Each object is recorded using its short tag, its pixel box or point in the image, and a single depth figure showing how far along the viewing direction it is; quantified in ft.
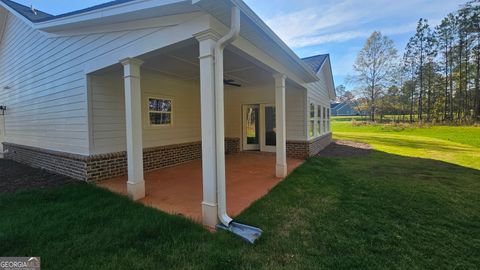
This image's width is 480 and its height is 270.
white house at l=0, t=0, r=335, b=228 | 9.86
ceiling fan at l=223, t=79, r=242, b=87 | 24.27
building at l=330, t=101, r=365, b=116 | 230.68
